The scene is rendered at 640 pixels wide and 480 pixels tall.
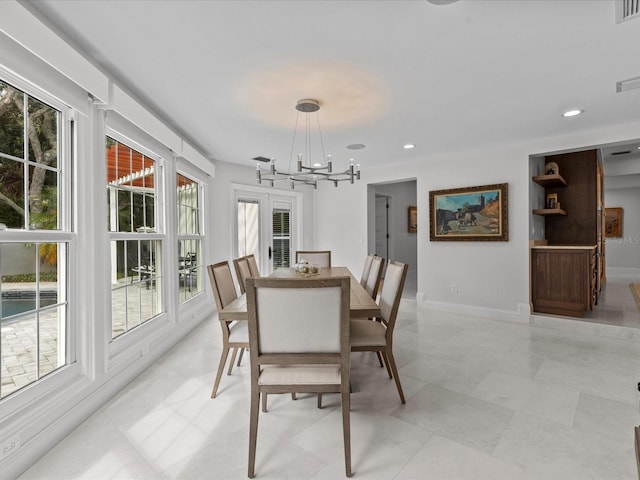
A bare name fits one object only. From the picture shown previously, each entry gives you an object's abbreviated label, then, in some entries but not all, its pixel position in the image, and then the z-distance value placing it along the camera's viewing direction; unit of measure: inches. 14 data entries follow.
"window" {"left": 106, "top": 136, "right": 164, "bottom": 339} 105.7
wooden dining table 80.4
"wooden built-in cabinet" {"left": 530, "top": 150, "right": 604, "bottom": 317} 162.1
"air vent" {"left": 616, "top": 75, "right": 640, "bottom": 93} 100.4
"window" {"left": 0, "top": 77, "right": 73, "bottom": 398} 66.6
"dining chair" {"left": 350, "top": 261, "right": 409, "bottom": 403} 88.4
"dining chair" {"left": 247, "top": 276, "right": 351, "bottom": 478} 63.7
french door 218.2
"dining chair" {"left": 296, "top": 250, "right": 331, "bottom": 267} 185.8
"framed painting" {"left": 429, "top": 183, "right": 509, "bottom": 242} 175.2
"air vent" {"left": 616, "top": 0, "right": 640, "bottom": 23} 63.5
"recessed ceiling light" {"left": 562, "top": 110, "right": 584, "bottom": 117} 125.6
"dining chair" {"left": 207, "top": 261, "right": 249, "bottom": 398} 94.1
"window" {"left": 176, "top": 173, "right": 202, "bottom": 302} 159.3
